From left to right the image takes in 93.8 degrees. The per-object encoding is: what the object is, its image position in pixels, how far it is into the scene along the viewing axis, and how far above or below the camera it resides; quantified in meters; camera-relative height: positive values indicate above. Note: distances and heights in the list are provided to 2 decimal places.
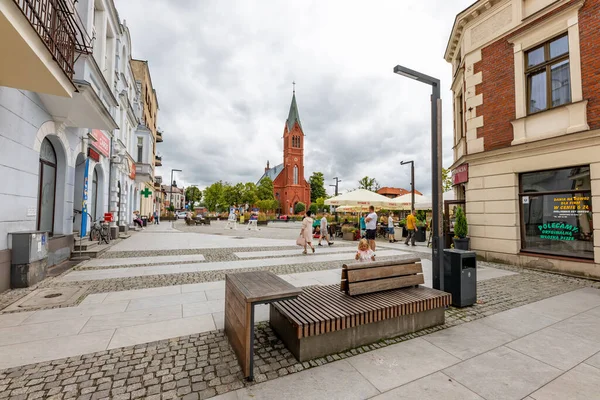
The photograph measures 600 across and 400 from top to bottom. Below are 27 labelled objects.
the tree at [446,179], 28.64 +3.40
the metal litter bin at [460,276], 4.61 -1.07
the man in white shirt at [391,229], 15.62 -1.00
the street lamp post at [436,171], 4.87 +0.73
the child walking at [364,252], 6.28 -0.90
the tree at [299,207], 65.75 +1.01
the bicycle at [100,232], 11.54 -0.92
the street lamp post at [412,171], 22.71 +3.33
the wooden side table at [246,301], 2.60 -0.92
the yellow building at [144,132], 23.17 +6.46
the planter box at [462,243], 9.38 -1.04
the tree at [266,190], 65.12 +4.82
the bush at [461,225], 9.45 -0.45
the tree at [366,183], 60.44 +6.21
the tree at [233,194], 61.75 +3.74
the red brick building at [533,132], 7.19 +2.38
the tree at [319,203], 72.00 +2.04
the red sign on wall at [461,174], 10.15 +1.43
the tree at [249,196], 61.14 +3.27
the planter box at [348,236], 16.25 -1.42
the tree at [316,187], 84.25 +7.36
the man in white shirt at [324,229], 13.19 -0.83
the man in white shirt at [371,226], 11.02 -0.56
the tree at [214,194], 67.81 +4.07
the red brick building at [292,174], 68.25 +9.50
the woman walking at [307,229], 10.35 -0.65
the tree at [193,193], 82.88 +5.52
